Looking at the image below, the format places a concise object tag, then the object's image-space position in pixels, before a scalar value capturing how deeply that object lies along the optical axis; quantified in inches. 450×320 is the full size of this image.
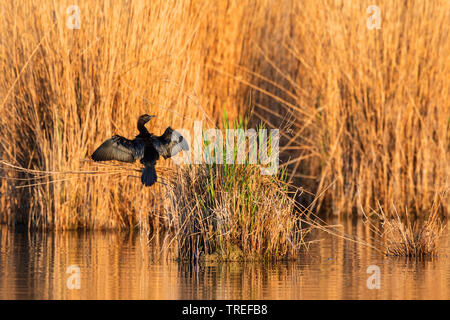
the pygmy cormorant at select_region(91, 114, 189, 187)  640.4
